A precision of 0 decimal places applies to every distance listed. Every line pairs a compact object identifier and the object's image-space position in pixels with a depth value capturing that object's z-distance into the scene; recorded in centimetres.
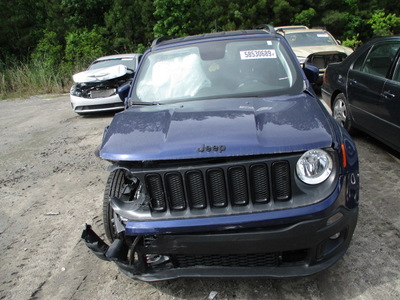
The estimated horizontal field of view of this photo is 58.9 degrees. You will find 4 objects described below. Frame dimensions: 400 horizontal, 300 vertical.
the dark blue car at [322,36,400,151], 440
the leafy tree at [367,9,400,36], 2069
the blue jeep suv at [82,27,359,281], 223
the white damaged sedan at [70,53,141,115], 840
